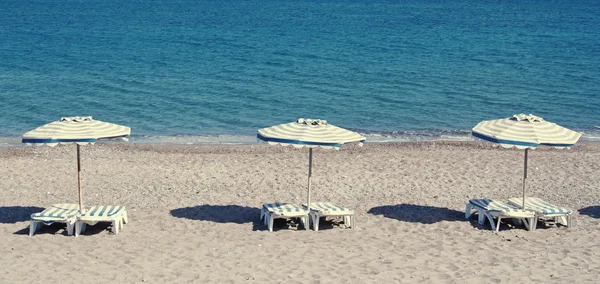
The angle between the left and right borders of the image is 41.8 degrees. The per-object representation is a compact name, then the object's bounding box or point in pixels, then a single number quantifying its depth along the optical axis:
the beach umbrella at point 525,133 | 13.05
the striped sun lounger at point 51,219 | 13.12
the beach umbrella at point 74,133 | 12.69
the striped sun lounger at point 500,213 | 13.73
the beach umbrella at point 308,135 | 13.05
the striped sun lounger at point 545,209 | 13.77
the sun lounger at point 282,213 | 13.61
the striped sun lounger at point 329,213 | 13.64
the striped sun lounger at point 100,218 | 13.20
